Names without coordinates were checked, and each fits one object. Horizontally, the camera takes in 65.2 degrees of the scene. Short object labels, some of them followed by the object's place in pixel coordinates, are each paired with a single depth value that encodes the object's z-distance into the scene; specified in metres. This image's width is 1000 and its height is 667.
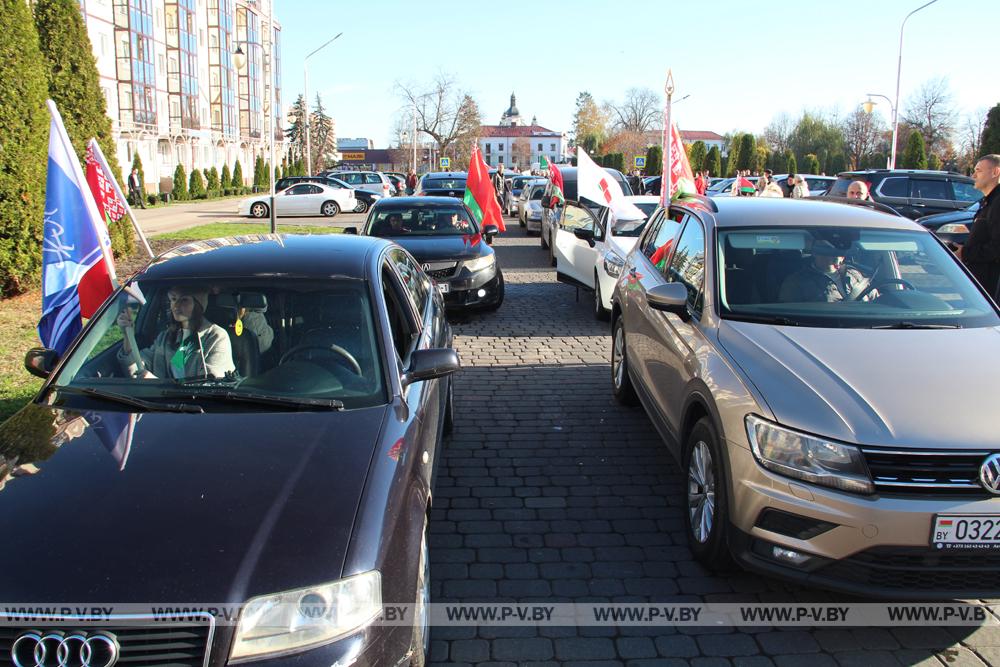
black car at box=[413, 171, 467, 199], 22.26
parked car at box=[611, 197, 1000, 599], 3.16
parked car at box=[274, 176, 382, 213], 32.58
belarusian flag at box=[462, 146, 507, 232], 14.31
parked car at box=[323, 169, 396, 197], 36.56
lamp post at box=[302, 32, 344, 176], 32.36
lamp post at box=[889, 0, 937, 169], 33.82
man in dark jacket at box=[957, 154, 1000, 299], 6.64
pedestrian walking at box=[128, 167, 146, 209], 30.33
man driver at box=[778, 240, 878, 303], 4.62
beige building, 52.44
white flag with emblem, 11.74
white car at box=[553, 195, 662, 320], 9.91
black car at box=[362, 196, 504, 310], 10.15
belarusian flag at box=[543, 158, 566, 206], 16.98
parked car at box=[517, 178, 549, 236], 23.91
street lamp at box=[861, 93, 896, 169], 31.95
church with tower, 184.38
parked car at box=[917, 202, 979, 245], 13.84
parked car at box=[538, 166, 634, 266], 17.65
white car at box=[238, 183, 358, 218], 31.22
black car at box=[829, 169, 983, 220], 16.50
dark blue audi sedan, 2.28
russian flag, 5.12
